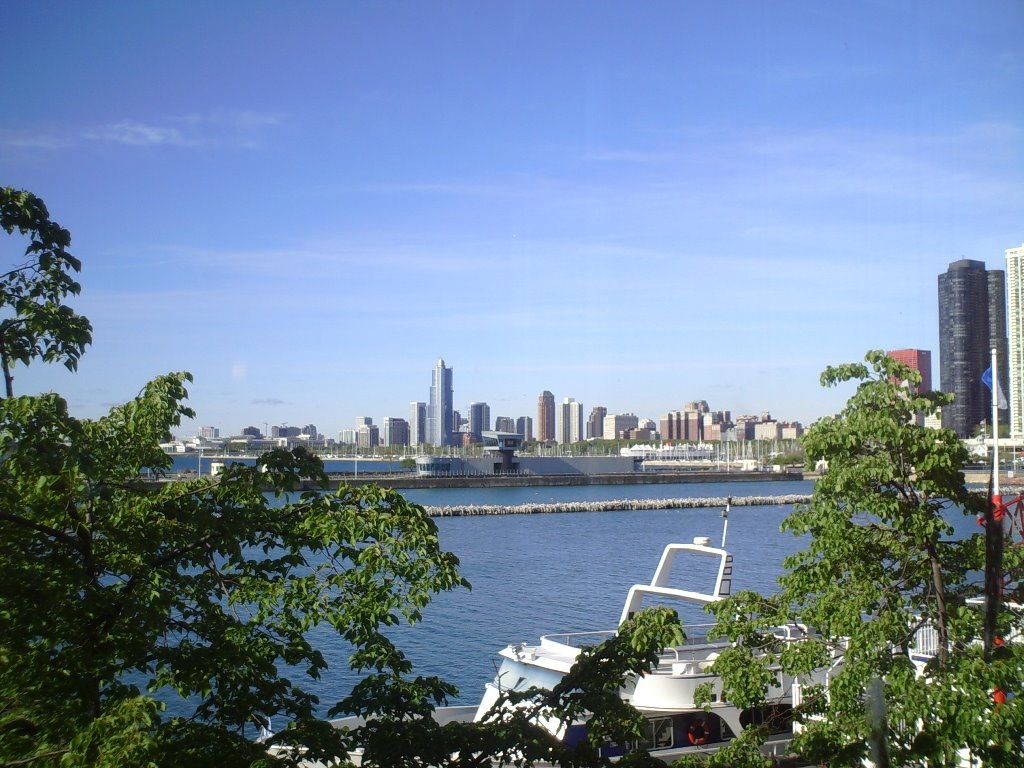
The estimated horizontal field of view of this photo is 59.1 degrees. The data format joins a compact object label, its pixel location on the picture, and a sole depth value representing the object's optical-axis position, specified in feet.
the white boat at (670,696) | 38.32
